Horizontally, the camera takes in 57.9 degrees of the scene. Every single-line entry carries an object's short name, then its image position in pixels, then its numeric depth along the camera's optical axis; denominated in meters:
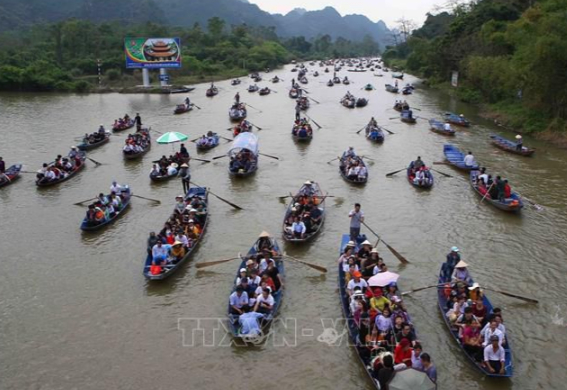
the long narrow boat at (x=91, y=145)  31.11
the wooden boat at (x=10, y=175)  24.23
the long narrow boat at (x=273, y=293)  12.38
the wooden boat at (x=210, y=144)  30.67
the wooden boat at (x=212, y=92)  56.38
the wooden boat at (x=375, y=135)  32.91
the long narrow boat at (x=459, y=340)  10.63
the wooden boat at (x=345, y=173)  23.95
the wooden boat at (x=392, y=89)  60.00
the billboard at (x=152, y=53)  58.28
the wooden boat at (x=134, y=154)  28.70
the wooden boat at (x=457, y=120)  37.38
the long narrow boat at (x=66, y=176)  23.94
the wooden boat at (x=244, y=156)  24.87
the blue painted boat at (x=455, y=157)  25.73
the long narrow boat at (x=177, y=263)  14.86
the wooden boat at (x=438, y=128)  34.53
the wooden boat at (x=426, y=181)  23.33
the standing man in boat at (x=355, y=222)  16.38
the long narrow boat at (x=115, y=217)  18.66
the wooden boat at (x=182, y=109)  44.38
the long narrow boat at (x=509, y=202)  19.73
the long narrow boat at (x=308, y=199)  17.42
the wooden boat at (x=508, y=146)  28.22
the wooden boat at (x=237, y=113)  41.16
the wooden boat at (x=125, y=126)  36.23
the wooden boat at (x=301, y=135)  32.69
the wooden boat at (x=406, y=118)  39.22
